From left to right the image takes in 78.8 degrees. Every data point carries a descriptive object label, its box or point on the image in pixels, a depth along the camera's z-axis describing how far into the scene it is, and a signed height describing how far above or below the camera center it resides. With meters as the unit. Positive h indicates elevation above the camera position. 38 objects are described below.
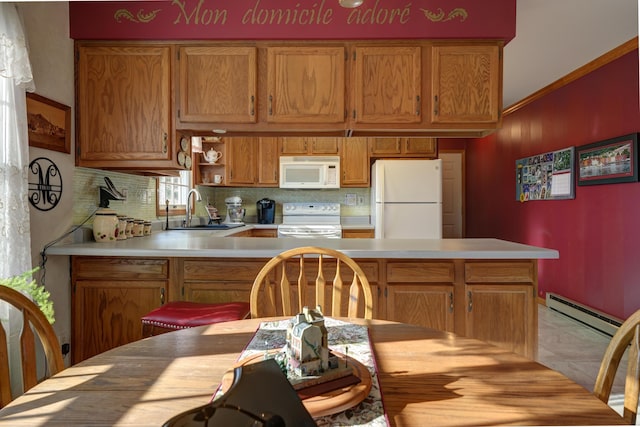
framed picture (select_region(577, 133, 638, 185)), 3.13 +0.41
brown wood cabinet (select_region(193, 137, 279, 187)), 4.82 +0.56
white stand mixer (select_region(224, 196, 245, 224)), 5.02 -0.01
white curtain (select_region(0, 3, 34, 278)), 1.75 +0.32
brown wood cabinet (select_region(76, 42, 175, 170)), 2.51 +0.68
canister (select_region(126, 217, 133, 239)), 2.74 -0.14
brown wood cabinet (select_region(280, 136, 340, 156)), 4.81 +0.77
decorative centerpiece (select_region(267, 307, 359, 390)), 0.73 -0.29
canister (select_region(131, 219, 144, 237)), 2.84 -0.14
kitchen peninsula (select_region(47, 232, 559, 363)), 2.16 -0.43
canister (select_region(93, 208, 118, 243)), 2.52 -0.11
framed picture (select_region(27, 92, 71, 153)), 2.08 +0.49
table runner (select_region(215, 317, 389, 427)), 0.66 -0.35
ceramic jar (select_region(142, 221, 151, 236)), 2.99 -0.16
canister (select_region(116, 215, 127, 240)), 2.63 -0.13
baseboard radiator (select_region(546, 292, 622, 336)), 3.34 -1.00
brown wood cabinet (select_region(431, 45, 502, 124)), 2.48 +0.80
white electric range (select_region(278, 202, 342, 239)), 5.08 -0.06
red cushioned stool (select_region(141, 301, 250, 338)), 1.70 -0.48
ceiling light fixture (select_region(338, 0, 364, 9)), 2.19 +1.16
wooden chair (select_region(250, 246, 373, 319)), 2.23 -0.46
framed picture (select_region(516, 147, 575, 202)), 3.97 +0.36
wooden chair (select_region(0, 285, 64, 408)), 0.95 -0.32
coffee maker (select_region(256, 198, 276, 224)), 5.02 -0.02
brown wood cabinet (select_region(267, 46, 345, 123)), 2.52 +0.81
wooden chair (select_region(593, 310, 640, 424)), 0.81 -0.34
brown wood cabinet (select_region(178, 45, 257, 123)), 2.52 +0.80
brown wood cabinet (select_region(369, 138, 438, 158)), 4.72 +0.74
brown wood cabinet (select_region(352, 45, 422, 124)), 2.51 +0.80
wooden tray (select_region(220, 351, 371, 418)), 0.66 -0.34
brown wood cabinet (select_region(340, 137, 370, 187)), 4.80 +0.56
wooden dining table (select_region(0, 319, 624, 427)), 0.67 -0.36
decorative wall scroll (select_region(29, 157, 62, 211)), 2.11 +0.14
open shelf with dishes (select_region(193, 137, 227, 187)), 4.76 +0.55
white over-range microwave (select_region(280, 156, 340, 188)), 4.74 +0.44
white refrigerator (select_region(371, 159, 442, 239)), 4.48 +0.14
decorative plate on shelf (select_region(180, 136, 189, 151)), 2.70 +0.46
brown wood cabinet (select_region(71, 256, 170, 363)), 2.30 -0.53
